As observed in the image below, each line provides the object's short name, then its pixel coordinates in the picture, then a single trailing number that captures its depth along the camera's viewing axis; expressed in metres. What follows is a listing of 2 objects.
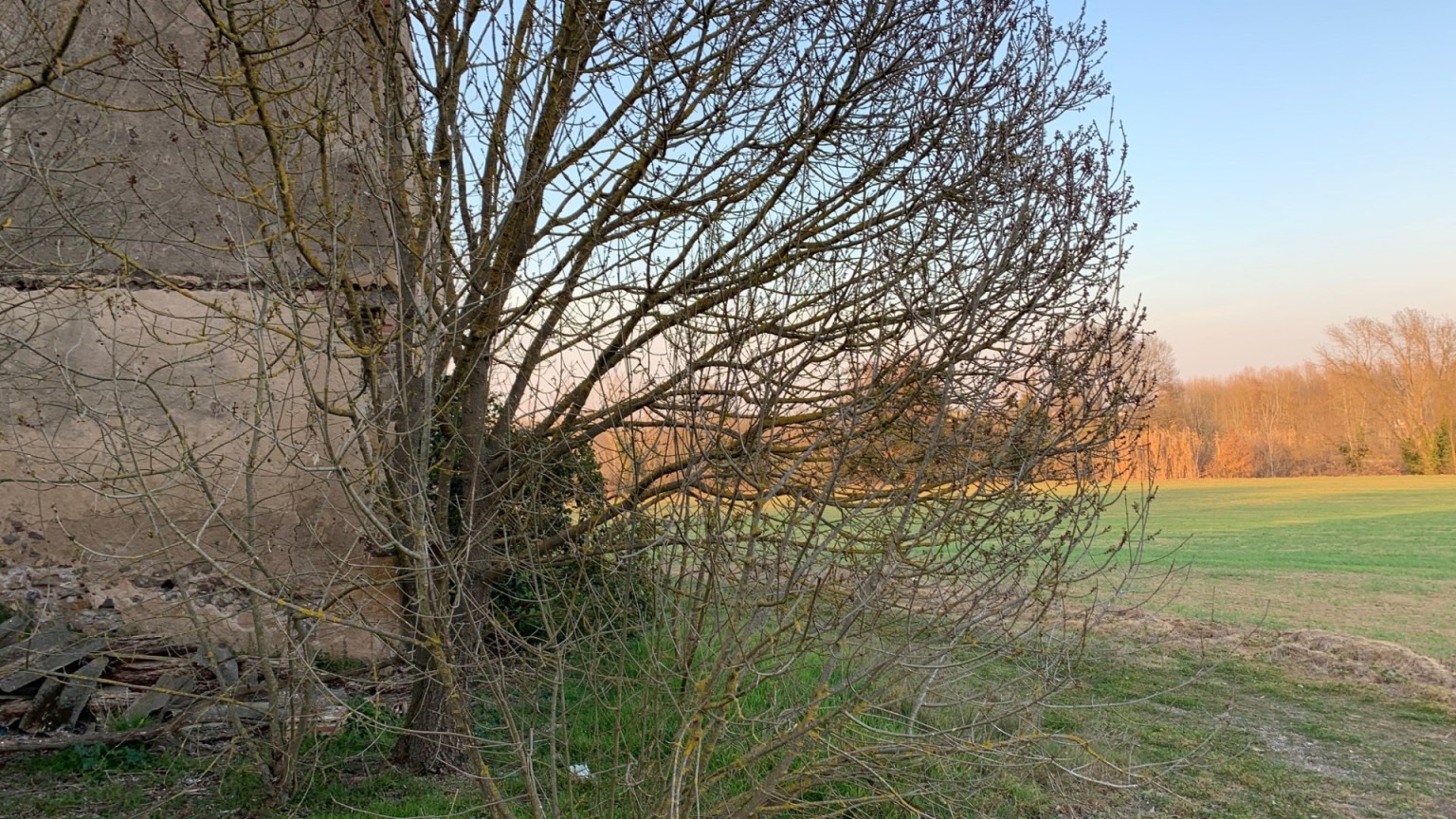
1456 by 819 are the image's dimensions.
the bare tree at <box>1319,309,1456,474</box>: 41.22
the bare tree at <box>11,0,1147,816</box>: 3.52
